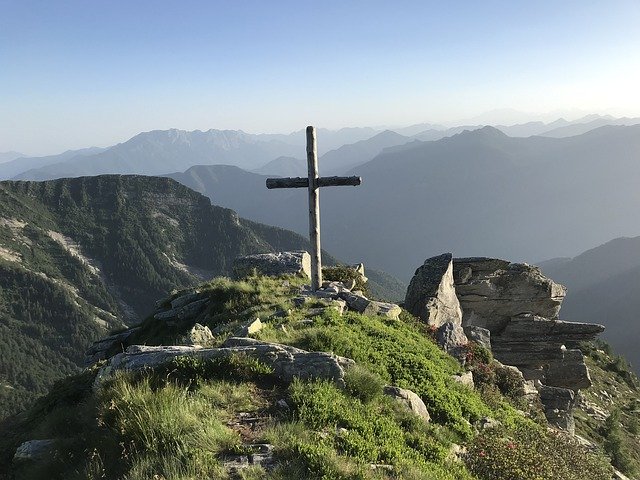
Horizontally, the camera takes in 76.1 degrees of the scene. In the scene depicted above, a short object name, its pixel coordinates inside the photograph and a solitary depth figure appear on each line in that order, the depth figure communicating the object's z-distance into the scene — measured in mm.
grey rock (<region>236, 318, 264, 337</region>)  13245
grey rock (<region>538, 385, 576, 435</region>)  20891
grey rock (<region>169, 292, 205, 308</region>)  24503
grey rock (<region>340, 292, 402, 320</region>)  17894
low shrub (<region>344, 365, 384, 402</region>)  9812
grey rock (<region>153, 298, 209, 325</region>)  22883
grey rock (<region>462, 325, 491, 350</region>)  23609
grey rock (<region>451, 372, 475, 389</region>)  14547
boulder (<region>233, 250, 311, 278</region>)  26266
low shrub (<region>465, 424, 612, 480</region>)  9352
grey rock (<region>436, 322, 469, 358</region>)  19297
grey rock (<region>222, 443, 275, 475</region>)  6485
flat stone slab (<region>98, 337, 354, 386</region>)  9898
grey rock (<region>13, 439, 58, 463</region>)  8031
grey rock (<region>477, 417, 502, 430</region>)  11977
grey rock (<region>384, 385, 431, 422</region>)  10544
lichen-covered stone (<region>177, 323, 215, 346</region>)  12789
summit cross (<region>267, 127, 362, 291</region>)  19625
